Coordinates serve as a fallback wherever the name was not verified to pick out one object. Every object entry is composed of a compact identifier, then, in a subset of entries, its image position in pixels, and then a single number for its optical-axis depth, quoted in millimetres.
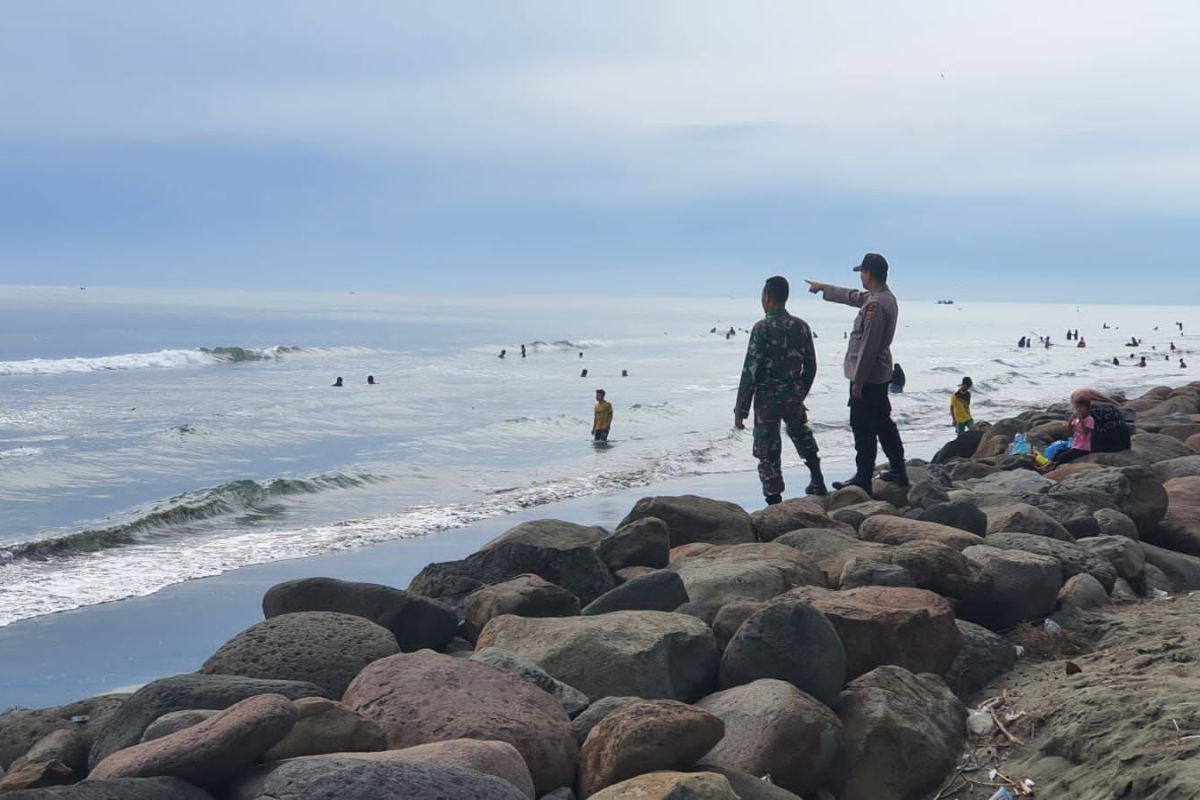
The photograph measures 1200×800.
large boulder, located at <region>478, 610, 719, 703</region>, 4500
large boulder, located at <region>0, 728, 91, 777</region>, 4406
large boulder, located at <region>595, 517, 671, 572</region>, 6707
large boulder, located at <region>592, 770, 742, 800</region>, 3316
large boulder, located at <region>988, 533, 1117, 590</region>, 6055
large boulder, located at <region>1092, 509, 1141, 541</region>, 6953
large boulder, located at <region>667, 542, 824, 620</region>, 5496
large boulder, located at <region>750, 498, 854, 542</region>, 7391
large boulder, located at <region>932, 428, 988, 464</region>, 15328
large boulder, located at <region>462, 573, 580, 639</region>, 5516
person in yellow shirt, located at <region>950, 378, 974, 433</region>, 19781
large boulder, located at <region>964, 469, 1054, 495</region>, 8695
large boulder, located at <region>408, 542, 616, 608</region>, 6234
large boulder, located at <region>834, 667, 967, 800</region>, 4039
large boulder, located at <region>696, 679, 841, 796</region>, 3879
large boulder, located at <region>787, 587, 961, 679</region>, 4730
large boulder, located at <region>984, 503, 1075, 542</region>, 6805
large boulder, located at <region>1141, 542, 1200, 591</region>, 6543
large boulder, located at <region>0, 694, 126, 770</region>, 4949
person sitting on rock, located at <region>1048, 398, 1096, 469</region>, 10438
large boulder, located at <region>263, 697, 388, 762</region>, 3555
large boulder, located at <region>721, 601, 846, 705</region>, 4320
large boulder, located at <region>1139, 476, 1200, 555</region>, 7348
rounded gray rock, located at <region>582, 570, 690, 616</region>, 5340
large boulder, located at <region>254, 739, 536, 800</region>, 3246
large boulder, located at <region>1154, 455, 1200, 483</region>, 9352
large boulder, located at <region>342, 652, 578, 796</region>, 3805
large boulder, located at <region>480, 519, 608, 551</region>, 7387
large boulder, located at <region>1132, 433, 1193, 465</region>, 10793
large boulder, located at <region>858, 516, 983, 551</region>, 6340
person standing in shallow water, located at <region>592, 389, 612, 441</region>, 23344
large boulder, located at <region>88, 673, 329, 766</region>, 3975
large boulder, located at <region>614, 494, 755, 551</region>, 7535
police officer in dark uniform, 8578
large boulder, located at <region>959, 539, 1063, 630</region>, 5559
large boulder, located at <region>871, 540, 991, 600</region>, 5562
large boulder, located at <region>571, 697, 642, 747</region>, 4012
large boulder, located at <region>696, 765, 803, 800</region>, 3650
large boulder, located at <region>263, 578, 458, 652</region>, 5426
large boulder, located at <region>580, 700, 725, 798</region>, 3660
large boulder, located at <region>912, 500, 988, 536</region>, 6859
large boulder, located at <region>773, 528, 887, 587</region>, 6141
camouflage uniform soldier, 8992
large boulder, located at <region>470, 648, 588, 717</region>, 4234
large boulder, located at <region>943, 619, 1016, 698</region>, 4875
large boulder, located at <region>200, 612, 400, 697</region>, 4555
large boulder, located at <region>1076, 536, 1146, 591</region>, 6254
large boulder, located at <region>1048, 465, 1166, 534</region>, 7422
